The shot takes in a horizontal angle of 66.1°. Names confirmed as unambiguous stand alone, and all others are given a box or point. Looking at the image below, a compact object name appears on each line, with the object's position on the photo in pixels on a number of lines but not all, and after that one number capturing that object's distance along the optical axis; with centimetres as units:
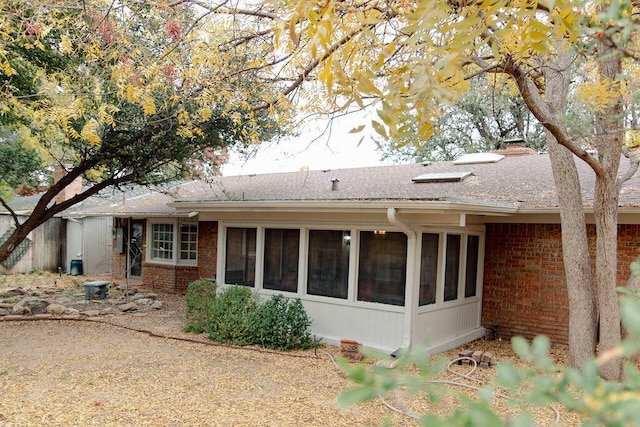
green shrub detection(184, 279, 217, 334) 880
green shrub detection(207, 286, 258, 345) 802
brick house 749
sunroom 745
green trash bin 1780
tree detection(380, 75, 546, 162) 2278
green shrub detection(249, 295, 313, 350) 782
